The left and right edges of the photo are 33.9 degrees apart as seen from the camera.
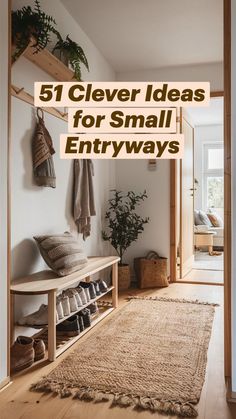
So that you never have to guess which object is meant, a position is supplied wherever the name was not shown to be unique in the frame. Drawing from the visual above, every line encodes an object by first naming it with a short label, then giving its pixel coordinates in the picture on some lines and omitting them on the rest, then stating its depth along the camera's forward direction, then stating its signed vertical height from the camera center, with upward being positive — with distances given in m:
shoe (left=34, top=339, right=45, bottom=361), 2.26 -0.83
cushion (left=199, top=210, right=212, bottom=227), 7.29 -0.18
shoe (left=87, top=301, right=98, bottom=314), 3.03 -0.78
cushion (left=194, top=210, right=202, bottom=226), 7.26 -0.20
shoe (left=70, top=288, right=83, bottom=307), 2.67 -0.62
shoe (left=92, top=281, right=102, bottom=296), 3.08 -0.63
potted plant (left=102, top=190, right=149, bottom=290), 4.18 -0.16
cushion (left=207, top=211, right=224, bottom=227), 7.54 -0.21
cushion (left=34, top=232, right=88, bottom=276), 2.53 -0.30
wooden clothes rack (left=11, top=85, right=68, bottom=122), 2.44 +0.75
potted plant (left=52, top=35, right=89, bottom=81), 2.93 +1.19
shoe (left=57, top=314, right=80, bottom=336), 2.58 -0.80
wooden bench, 2.17 -0.45
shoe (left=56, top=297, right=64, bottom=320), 2.39 -0.63
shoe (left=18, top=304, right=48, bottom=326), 2.32 -0.67
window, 8.36 +0.70
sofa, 7.24 -0.35
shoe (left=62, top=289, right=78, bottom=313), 2.58 -0.63
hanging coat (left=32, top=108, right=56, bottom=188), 2.62 +0.36
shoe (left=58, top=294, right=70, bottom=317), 2.48 -0.62
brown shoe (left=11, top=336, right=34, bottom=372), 2.10 -0.80
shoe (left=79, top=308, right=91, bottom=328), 2.76 -0.77
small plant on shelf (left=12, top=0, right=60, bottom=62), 2.28 +1.07
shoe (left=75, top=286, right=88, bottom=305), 2.77 -0.62
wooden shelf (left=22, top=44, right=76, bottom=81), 2.54 +1.03
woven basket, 4.20 -0.71
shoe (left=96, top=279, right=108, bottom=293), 3.17 -0.64
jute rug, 1.79 -0.85
